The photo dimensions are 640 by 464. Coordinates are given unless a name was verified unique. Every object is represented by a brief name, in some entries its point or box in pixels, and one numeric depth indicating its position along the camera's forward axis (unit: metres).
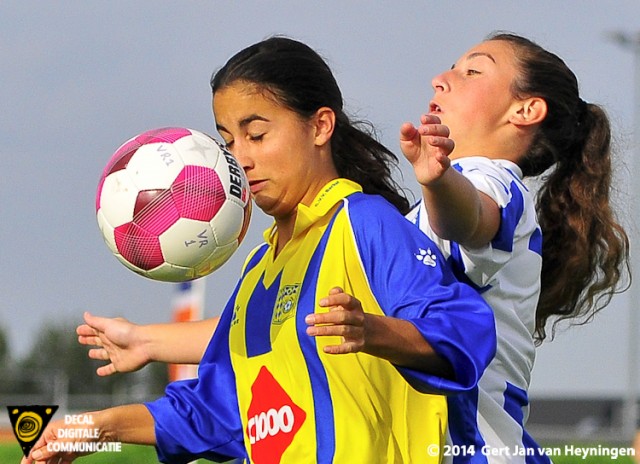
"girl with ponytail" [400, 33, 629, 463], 5.94
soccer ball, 6.48
